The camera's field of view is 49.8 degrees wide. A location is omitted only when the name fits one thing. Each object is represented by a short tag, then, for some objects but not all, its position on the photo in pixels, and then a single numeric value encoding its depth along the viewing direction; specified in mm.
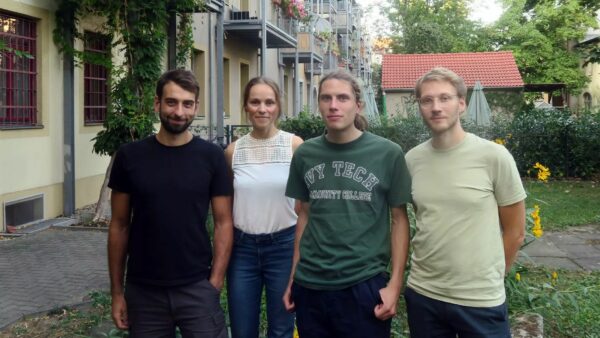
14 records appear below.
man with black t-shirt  2887
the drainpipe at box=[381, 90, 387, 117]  26719
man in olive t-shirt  2660
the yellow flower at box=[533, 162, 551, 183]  6120
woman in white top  3205
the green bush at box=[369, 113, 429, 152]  15711
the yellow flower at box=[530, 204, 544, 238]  5192
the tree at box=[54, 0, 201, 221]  9188
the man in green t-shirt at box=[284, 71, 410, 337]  2705
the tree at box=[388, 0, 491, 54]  40688
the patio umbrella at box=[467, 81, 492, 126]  16562
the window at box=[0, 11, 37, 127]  9016
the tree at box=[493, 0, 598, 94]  36062
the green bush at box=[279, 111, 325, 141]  16641
